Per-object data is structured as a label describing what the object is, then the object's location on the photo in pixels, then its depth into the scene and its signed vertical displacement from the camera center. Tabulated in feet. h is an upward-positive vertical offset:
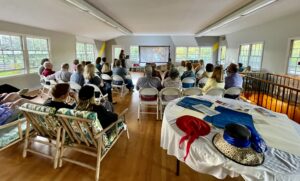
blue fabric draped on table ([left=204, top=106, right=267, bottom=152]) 5.49 -1.82
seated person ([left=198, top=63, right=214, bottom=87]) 16.07 -1.28
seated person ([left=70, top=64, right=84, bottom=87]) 13.41 -1.24
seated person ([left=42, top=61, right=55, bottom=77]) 17.33 -1.10
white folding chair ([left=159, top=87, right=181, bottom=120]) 11.94 -2.29
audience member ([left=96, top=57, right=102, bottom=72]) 20.11 -0.61
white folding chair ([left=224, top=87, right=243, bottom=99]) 12.31 -2.04
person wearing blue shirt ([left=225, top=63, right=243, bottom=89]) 12.99 -1.14
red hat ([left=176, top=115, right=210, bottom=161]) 4.81 -1.89
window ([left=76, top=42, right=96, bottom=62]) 32.27 +1.52
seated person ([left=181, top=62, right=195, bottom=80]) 15.75 -1.01
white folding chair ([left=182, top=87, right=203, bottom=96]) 12.26 -2.01
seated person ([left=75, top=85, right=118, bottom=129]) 7.06 -1.82
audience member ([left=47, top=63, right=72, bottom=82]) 15.56 -1.32
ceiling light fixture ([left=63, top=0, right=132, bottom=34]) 12.82 +4.14
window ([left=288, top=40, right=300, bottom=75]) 17.59 +0.49
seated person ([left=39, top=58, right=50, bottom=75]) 18.03 -1.05
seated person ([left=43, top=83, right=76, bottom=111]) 7.28 -1.52
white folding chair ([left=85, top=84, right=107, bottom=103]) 12.80 -2.50
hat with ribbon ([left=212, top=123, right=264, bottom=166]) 3.87 -1.86
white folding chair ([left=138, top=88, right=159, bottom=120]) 11.96 -2.45
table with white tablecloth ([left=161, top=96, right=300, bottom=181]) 3.71 -2.13
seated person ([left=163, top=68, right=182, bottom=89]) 13.14 -1.45
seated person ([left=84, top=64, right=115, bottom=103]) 13.28 -1.24
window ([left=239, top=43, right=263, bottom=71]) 23.80 +1.11
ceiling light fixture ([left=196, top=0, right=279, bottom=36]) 13.27 +4.48
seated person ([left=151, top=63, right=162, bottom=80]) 14.86 -1.06
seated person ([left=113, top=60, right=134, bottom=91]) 18.13 -1.10
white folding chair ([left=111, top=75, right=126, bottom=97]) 17.81 -2.22
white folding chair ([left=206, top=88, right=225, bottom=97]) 11.90 -1.99
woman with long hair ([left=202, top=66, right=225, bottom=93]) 12.12 -1.14
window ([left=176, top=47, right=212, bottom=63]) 43.55 +2.00
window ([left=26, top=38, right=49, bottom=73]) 20.62 +0.90
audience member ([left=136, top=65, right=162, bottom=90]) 13.05 -1.56
